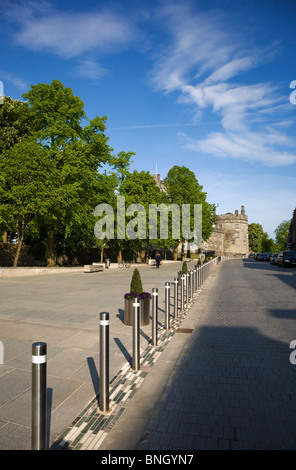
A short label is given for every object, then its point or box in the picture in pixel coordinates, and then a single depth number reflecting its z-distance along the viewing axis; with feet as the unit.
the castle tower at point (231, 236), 276.00
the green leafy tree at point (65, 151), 74.69
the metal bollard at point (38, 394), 8.09
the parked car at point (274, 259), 123.59
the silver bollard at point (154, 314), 19.33
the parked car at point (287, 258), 99.23
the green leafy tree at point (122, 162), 113.39
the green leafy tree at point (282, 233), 296.92
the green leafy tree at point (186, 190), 149.03
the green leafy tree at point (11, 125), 90.93
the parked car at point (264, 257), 180.65
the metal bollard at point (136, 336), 15.38
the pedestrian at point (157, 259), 100.58
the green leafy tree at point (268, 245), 345.92
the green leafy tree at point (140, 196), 112.98
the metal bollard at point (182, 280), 31.98
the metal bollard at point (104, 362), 11.55
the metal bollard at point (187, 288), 33.56
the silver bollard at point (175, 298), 26.31
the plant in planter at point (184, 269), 48.99
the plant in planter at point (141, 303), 24.02
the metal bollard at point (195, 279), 42.86
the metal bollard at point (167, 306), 22.11
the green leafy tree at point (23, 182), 68.74
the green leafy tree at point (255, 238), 343.46
